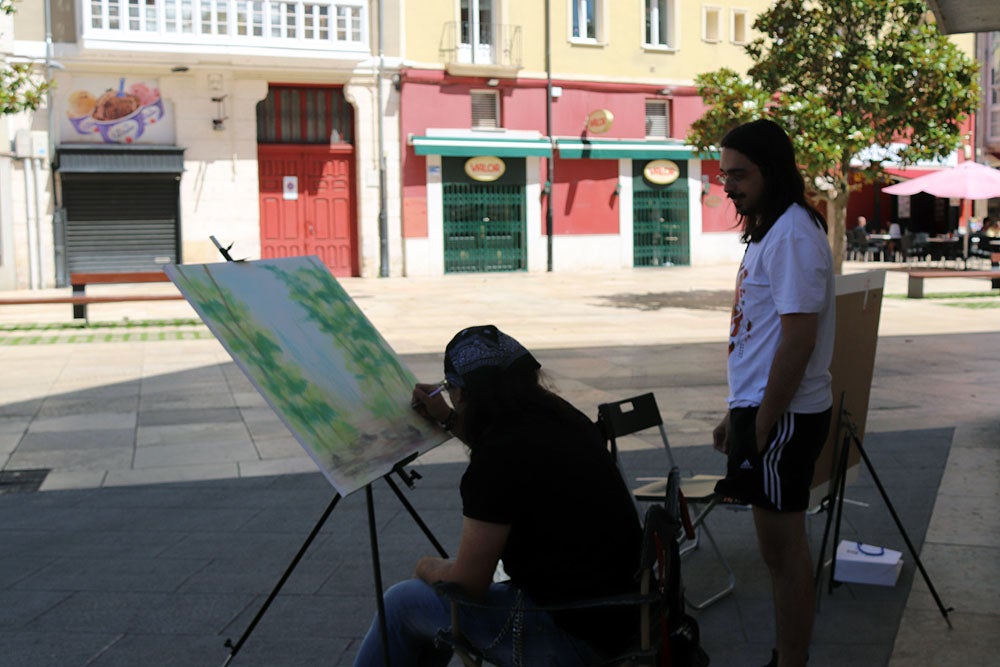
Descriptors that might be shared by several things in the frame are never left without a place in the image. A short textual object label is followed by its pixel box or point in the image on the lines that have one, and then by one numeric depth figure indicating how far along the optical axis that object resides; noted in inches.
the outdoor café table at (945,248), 1162.0
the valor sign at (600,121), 1235.9
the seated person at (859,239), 1284.4
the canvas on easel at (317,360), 137.3
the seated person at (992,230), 1179.9
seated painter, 117.8
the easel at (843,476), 172.4
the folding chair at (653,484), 181.6
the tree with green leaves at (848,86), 704.4
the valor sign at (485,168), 1190.0
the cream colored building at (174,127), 1027.3
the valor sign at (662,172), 1280.8
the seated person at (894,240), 1282.0
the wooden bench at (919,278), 817.5
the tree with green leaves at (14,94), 691.4
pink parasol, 946.1
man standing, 142.3
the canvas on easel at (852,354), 170.1
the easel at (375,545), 127.5
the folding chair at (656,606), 113.6
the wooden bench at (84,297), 674.8
